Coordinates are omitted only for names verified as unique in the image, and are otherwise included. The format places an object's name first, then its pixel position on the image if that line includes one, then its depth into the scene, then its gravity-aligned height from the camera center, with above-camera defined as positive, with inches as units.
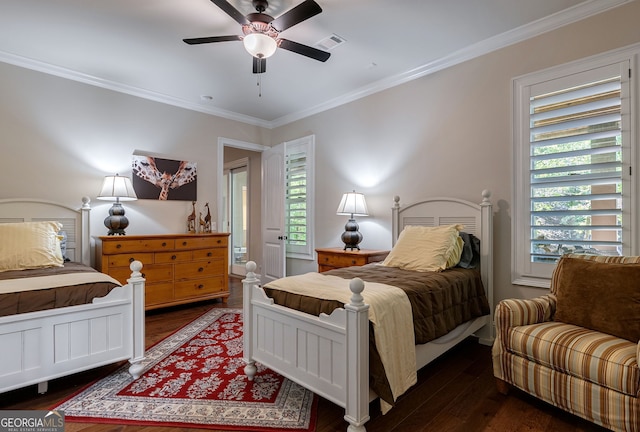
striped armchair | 61.4 -31.1
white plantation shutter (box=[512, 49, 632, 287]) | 93.1 +15.6
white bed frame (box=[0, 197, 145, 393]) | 74.2 -30.7
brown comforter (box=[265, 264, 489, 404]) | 64.9 -21.4
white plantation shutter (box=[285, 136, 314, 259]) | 186.5 +11.1
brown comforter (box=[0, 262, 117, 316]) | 74.3 -19.7
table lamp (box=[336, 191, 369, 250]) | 148.7 +2.1
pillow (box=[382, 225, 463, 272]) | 103.9 -11.3
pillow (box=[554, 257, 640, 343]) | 70.0 -18.7
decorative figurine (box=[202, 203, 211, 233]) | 175.0 -4.6
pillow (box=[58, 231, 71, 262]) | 118.7 -10.8
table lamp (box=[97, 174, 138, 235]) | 140.0 +8.4
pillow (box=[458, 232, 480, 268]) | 110.7 -12.4
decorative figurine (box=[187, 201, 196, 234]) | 173.3 -4.1
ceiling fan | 81.9 +51.2
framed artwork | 161.2 +19.2
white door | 195.2 +0.3
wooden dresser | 135.9 -21.8
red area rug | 70.8 -44.6
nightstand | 137.1 -18.2
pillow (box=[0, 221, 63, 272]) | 98.3 -9.8
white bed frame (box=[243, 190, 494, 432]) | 61.9 -29.4
